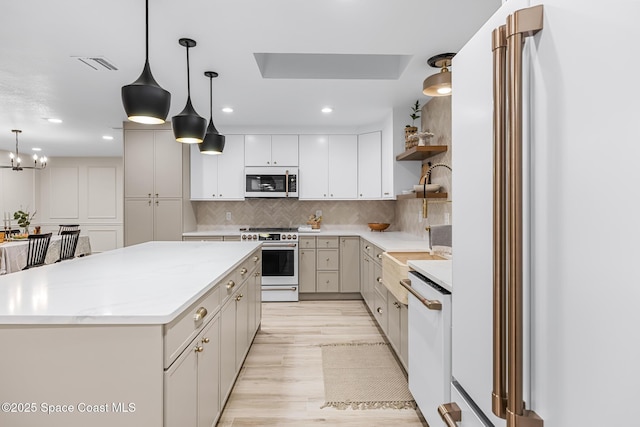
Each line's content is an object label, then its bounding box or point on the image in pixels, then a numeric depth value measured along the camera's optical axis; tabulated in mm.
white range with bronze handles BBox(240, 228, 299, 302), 4684
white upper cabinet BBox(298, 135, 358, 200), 5035
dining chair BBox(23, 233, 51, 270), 4434
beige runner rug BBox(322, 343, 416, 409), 2291
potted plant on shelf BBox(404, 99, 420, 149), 3736
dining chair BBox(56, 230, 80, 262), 5016
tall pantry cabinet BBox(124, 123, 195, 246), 4699
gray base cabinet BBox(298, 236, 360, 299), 4762
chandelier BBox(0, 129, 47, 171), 5484
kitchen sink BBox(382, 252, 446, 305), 2232
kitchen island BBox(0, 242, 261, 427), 1156
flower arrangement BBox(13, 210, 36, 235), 5453
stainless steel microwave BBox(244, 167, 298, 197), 4918
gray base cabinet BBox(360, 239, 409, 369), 2523
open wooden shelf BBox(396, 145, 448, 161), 3367
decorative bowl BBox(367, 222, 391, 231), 5000
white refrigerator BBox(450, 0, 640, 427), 543
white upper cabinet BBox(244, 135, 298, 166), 5012
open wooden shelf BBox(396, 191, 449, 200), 3279
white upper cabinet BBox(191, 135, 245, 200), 4998
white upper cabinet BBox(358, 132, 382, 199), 4723
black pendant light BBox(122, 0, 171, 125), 1775
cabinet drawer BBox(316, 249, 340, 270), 4773
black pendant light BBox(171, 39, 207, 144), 2445
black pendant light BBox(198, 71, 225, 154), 2910
